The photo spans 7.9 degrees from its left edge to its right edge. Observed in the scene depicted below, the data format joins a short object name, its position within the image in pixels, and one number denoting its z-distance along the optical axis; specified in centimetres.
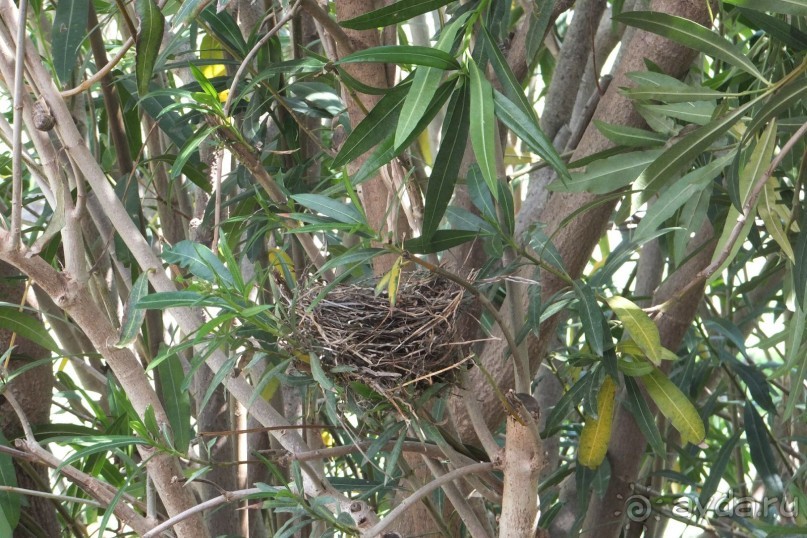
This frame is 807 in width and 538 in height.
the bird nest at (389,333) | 508
